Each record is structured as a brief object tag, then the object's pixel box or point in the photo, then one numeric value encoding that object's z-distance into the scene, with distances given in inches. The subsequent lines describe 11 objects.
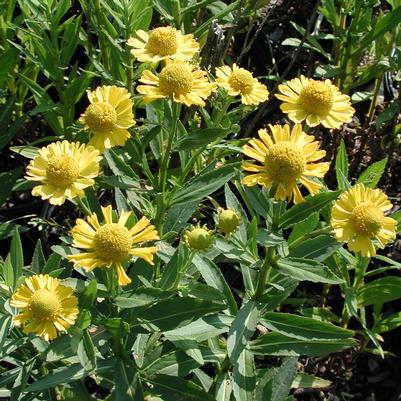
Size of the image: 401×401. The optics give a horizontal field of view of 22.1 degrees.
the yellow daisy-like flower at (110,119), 23.4
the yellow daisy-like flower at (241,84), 25.0
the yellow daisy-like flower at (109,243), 21.4
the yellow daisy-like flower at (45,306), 21.7
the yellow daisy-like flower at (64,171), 22.2
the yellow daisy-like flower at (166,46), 24.9
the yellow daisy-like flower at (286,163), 21.9
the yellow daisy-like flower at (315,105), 23.3
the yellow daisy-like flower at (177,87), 23.3
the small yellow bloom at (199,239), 22.2
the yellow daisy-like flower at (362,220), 22.0
